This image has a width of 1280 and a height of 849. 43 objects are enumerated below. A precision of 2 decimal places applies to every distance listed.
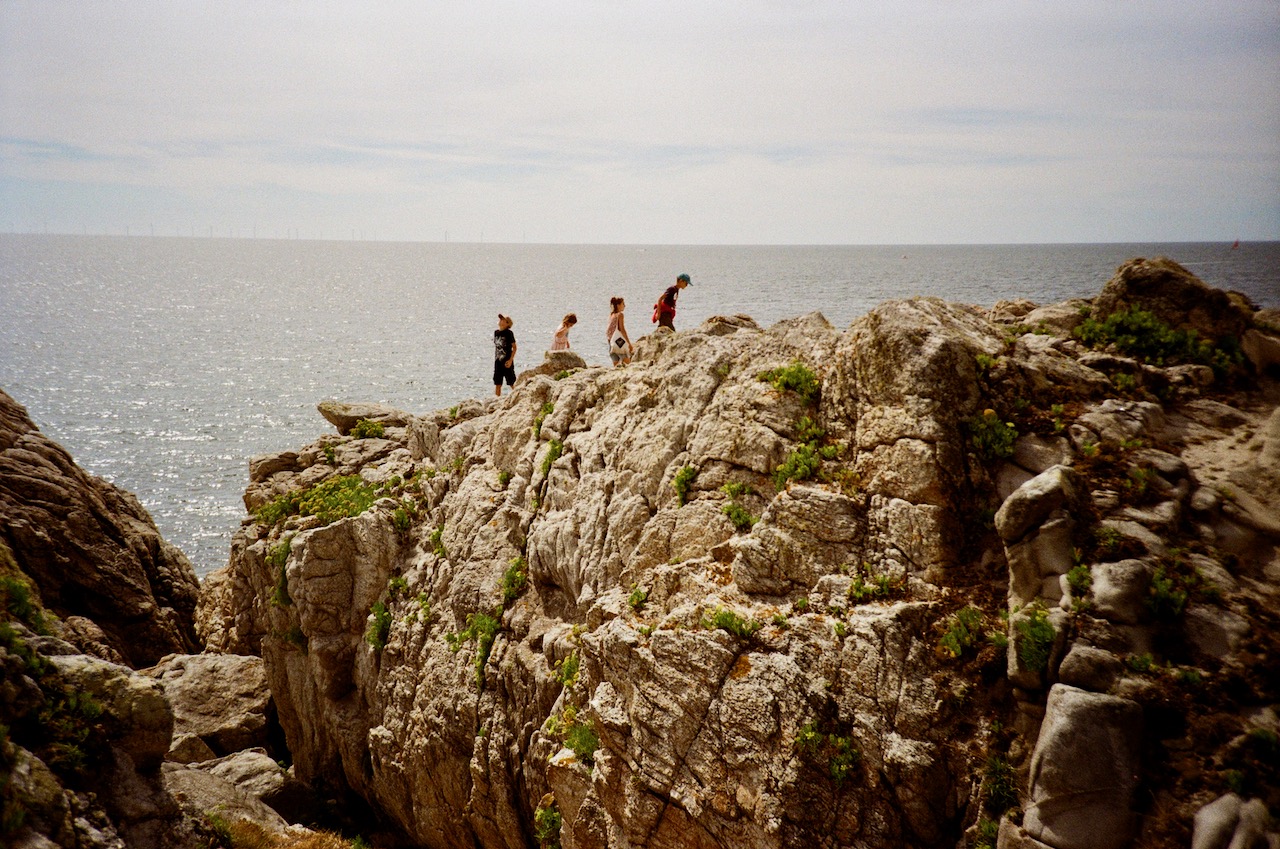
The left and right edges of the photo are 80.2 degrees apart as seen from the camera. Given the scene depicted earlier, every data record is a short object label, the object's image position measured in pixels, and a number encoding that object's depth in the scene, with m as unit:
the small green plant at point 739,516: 12.58
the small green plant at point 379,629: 18.28
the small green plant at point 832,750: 9.80
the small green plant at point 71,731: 9.59
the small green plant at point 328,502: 20.20
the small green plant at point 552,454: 17.27
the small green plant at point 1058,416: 11.36
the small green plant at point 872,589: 10.77
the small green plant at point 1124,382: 11.98
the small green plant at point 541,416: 18.42
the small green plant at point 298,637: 19.70
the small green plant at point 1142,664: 8.44
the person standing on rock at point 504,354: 23.84
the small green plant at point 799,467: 12.31
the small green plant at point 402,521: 19.52
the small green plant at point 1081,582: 9.14
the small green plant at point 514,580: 16.16
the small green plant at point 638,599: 12.54
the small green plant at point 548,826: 13.16
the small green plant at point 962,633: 9.89
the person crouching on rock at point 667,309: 20.64
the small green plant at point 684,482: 13.62
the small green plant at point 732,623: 10.95
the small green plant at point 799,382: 13.38
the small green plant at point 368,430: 25.67
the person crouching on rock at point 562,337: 22.73
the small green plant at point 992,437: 11.30
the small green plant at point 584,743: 12.21
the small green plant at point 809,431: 12.80
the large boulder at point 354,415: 26.64
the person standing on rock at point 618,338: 20.77
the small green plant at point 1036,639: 8.98
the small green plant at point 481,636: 15.77
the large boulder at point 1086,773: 8.05
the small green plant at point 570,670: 13.44
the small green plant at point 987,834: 8.84
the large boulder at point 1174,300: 12.77
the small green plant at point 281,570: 19.83
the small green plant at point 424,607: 17.44
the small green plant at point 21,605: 10.62
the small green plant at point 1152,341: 12.40
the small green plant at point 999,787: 8.95
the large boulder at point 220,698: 21.12
